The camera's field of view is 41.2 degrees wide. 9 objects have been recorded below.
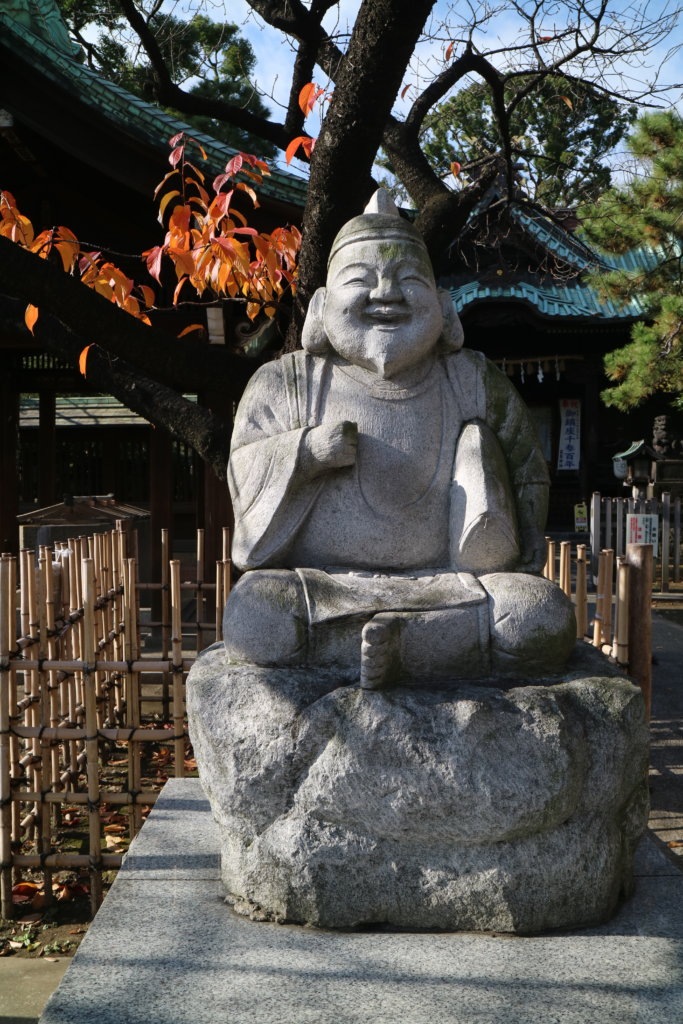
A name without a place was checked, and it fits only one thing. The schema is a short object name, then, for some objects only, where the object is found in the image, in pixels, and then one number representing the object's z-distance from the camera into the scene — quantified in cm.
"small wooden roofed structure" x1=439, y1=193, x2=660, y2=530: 1240
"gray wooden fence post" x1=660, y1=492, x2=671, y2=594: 1080
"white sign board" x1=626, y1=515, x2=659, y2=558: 1070
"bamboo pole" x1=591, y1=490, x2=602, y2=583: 1092
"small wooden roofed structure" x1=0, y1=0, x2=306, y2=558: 640
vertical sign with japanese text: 1391
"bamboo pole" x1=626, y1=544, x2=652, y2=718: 385
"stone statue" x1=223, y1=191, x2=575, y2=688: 287
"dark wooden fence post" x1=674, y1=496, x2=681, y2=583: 1120
